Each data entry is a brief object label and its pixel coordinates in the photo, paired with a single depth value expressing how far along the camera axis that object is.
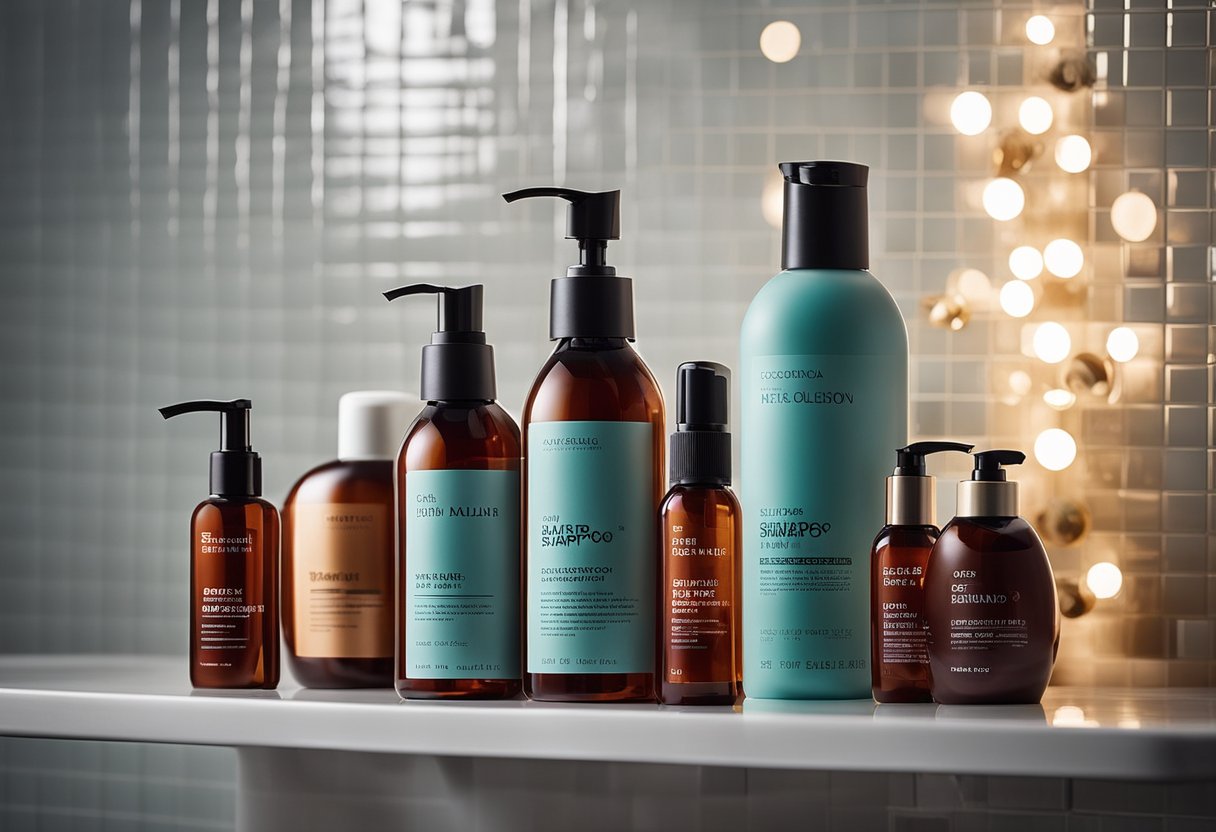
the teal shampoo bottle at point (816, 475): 1.16
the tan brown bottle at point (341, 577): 1.22
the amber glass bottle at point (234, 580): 1.21
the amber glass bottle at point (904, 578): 1.15
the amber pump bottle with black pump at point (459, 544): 1.17
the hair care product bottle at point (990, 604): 1.13
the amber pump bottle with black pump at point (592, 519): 1.15
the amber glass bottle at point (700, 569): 1.14
